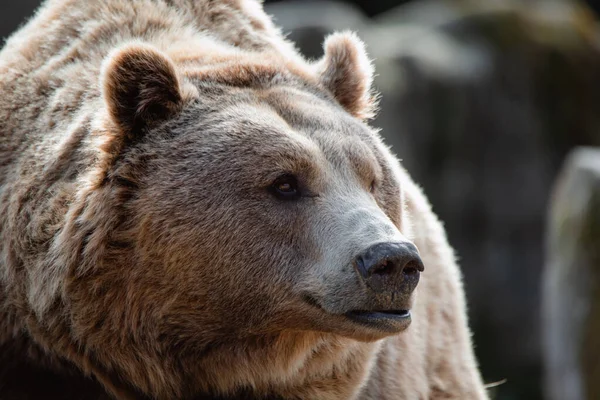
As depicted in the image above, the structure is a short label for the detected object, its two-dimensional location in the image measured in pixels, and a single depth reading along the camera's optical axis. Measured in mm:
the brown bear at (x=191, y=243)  8711
